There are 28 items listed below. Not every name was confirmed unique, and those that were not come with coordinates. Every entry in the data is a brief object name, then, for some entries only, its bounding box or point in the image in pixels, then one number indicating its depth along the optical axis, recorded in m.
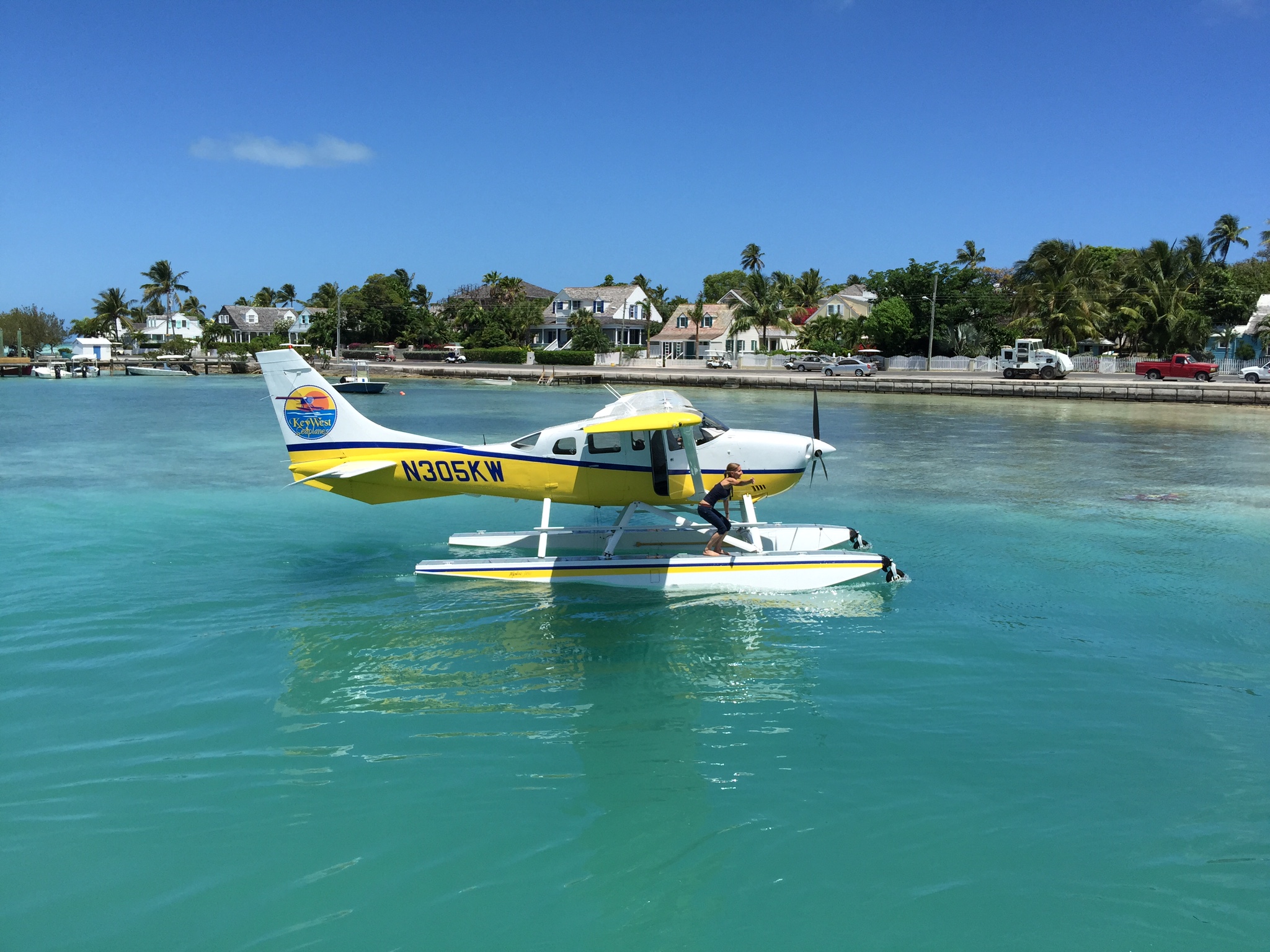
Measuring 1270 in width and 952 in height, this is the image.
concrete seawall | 47.19
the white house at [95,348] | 93.44
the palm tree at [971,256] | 93.44
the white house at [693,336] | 88.62
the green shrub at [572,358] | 77.12
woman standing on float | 11.58
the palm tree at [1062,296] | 64.69
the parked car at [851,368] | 62.41
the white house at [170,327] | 114.50
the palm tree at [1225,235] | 80.69
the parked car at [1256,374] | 52.53
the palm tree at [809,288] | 95.81
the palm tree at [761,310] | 85.12
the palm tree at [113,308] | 105.38
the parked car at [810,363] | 68.69
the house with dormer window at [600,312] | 91.00
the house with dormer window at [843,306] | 86.12
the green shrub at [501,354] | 81.00
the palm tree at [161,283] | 113.38
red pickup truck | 53.44
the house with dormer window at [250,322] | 102.94
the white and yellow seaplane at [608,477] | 11.72
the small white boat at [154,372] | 78.62
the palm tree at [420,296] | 110.88
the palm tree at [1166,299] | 61.56
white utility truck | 56.47
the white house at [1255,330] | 58.03
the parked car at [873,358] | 68.38
